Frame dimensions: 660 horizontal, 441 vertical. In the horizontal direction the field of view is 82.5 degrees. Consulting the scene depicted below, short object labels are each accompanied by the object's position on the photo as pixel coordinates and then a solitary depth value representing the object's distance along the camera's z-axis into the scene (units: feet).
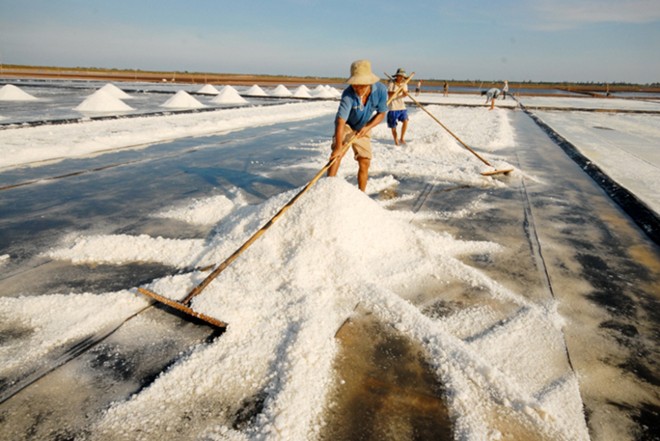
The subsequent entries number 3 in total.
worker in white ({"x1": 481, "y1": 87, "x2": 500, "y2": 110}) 61.54
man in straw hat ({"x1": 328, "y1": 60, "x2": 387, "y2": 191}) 9.78
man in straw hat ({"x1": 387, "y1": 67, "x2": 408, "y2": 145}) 19.84
